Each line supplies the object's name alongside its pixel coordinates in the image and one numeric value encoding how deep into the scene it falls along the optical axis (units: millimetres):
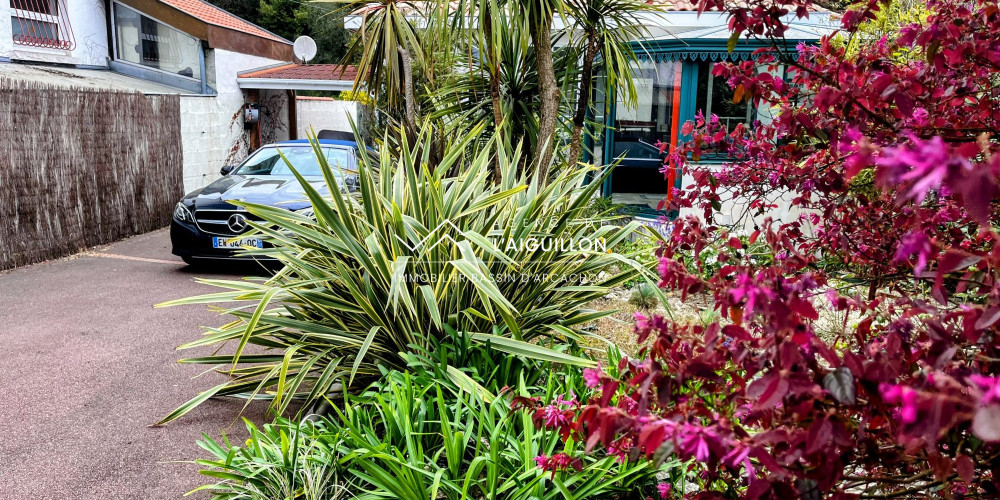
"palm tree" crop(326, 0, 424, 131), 7223
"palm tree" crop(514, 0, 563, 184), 6205
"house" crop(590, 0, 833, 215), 8953
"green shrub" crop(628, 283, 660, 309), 6223
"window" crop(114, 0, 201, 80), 14312
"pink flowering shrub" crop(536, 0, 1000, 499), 1163
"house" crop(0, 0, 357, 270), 8328
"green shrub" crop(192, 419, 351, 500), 2812
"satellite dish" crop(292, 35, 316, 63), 16094
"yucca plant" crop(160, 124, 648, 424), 3693
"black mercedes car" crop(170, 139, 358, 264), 7730
